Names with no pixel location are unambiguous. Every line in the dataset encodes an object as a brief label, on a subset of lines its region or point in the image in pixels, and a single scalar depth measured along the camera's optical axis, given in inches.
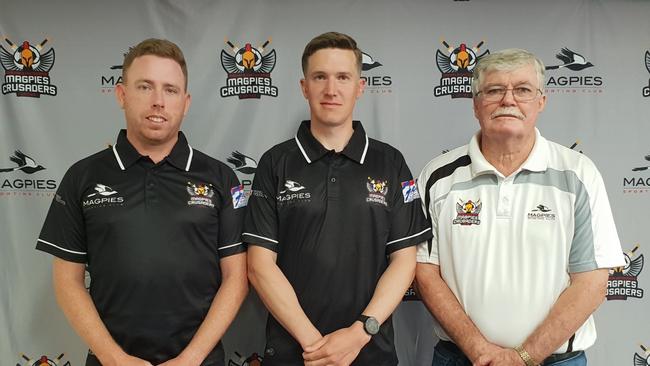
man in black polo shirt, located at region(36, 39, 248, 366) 66.7
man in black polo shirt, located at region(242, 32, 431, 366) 68.7
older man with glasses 66.4
